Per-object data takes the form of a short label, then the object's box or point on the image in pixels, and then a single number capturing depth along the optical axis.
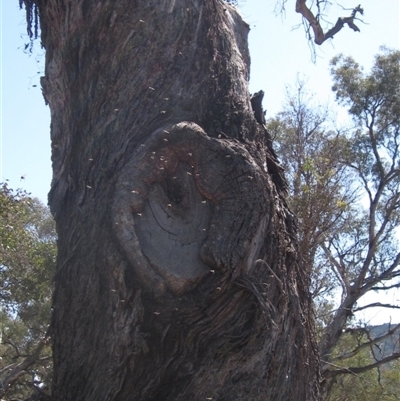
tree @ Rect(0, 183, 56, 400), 12.01
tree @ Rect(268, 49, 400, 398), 10.96
